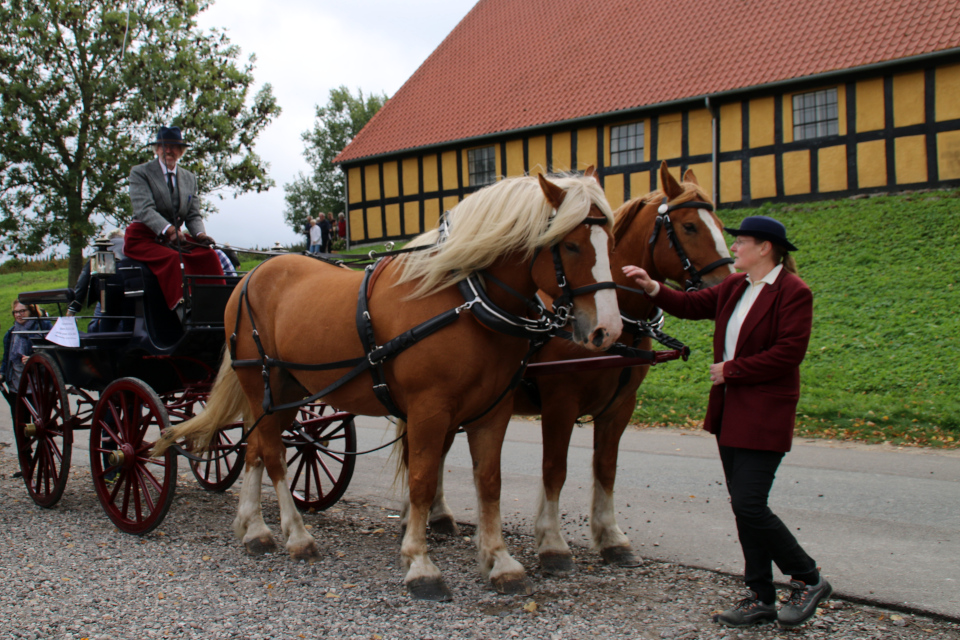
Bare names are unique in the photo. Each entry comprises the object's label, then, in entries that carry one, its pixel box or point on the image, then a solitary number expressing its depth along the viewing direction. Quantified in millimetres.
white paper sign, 5366
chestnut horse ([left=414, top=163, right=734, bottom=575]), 4027
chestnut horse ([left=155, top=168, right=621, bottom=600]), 3408
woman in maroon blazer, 3109
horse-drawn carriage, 4855
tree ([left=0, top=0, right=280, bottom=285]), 20047
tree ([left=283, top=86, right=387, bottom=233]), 47312
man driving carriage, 5270
